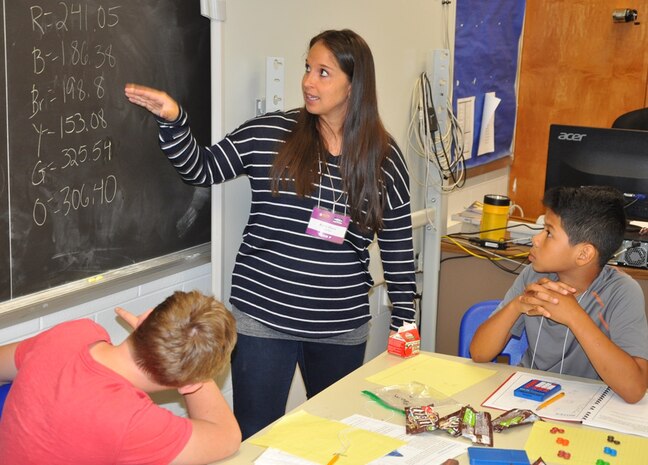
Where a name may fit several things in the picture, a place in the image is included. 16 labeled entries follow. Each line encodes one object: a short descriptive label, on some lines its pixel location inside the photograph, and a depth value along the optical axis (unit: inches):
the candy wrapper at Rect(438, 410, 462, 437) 70.1
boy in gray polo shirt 82.7
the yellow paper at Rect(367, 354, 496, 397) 81.8
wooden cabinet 194.2
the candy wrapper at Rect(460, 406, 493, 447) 69.1
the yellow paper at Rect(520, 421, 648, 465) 66.2
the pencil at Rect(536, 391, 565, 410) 77.1
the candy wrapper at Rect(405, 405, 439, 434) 70.3
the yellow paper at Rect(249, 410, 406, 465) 65.2
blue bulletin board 168.1
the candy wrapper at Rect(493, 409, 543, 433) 71.6
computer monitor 129.7
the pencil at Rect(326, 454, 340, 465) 63.9
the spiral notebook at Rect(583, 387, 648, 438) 72.7
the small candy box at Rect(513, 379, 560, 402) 78.7
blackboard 78.7
